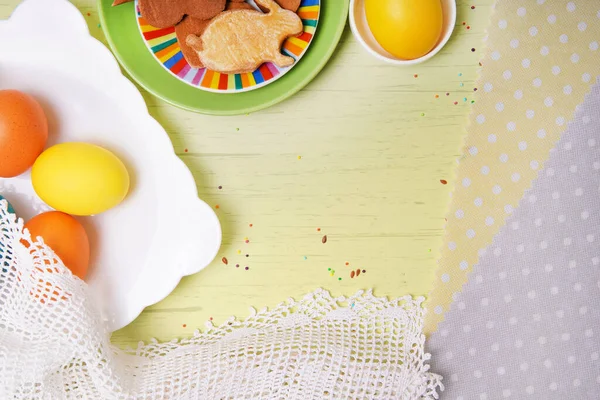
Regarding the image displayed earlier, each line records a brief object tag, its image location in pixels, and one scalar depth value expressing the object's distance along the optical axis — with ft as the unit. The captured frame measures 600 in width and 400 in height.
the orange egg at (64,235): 2.57
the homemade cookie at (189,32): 2.74
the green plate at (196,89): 2.75
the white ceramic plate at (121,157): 2.77
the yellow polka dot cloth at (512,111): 2.93
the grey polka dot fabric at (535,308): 2.97
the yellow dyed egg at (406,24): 2.59
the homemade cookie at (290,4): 2.76
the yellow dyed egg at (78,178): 2.51
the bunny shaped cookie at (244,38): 2.71
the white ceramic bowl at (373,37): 2.77
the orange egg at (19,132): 2.44
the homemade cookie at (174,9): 2.68
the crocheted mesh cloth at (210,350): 2.59
